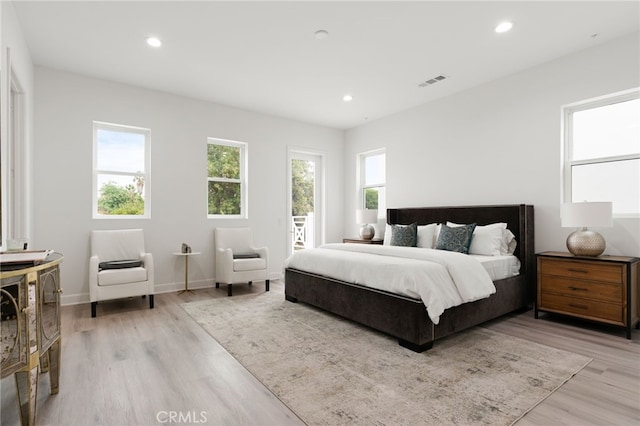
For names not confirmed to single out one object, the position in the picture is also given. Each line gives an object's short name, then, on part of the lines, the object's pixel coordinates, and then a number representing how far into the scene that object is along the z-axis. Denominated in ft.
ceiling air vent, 14.16
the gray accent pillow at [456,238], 13.21
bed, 9.00
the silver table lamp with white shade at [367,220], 18.94
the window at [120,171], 14.82
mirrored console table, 5.11
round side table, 15.43
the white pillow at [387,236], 16.53
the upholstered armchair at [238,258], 15.28
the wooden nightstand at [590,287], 9.88
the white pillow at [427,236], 14.87
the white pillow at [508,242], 13.15
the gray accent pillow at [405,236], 15.10
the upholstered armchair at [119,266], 12.19
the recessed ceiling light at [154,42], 11.00
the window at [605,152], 11.33
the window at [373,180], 20.39
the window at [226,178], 17.76
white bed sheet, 11.40
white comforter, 8.95
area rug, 6.22
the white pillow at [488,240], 12.82
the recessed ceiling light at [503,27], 10.17
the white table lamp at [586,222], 10.23
